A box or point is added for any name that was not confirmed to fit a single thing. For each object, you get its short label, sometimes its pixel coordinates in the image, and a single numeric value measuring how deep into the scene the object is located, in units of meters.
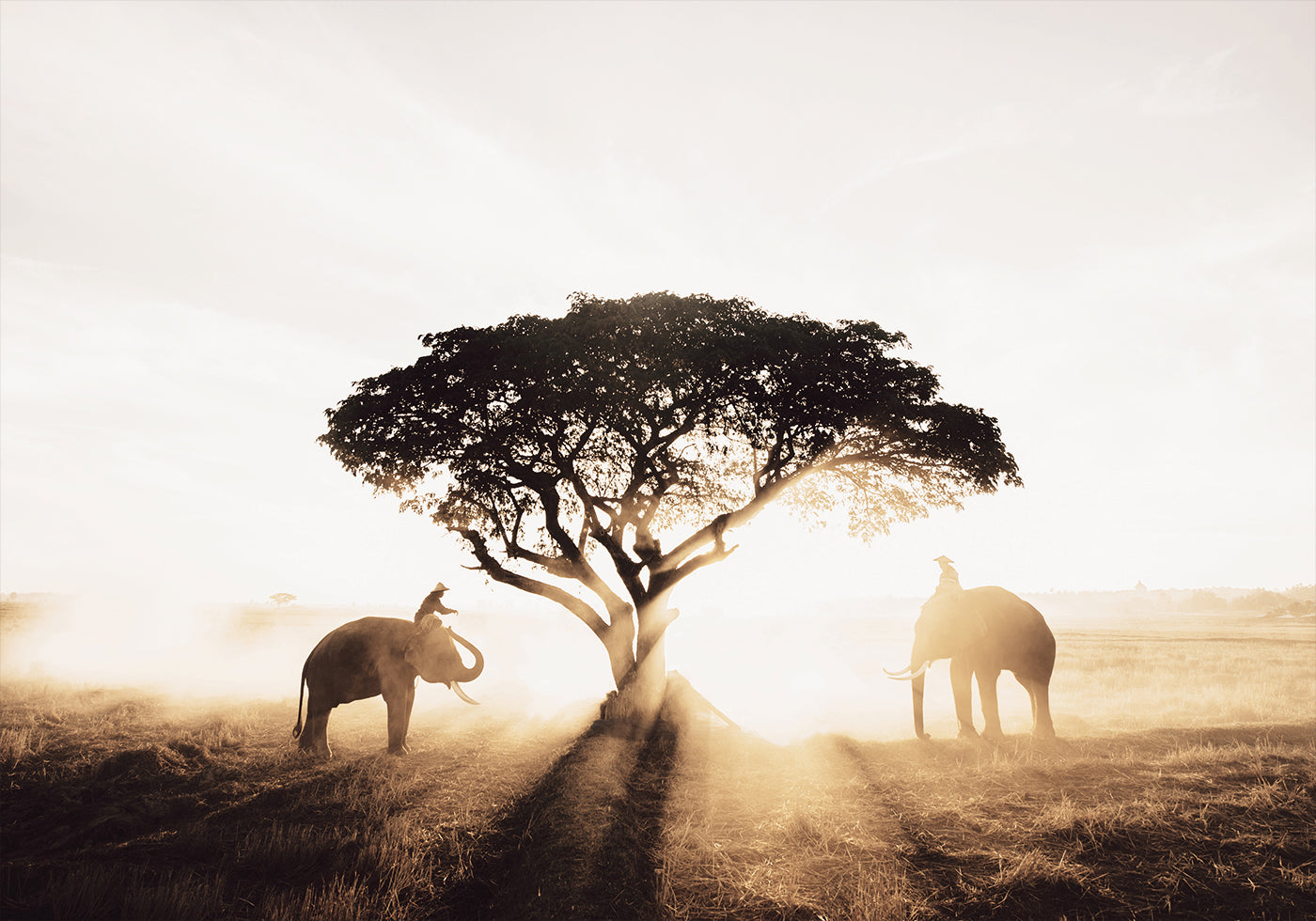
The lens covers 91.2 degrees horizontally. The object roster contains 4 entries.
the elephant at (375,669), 12.73
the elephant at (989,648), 13.27
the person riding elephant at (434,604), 14.02
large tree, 15.37
